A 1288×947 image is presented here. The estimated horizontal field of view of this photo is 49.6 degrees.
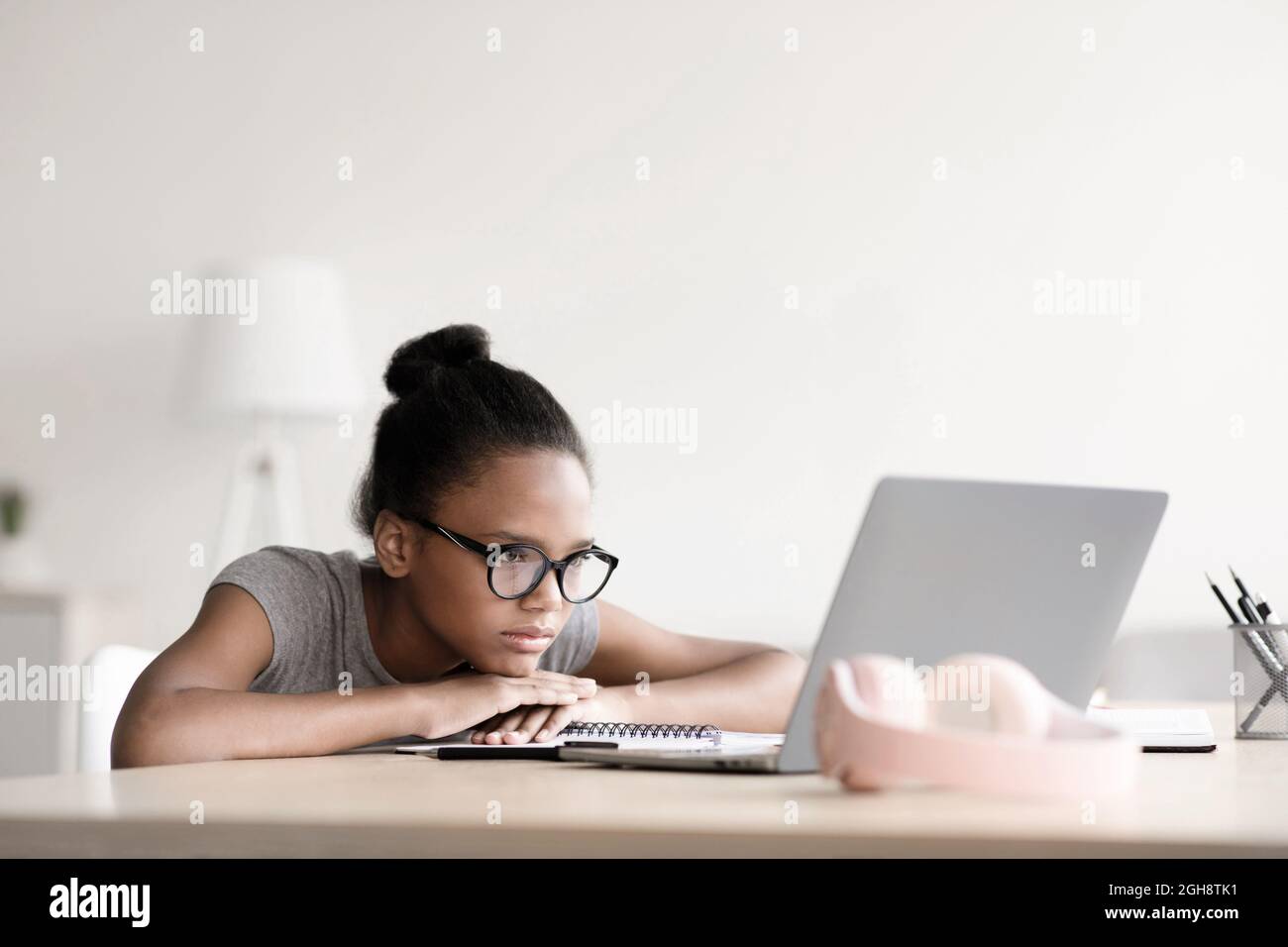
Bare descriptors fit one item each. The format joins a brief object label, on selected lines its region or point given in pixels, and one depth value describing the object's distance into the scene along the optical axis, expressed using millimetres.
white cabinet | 3068
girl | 1175
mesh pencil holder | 1249
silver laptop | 826
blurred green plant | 3322
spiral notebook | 1135
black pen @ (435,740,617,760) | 1024
